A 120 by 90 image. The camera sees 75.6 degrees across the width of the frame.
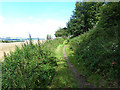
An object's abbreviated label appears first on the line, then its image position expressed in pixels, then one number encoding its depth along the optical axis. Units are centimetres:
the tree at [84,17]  1691
